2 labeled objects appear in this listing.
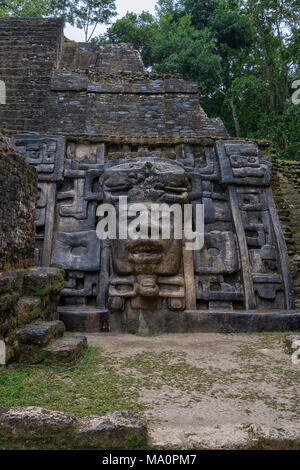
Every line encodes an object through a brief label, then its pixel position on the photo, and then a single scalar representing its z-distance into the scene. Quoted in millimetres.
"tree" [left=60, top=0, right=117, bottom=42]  21562
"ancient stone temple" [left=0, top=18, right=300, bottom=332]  4320
